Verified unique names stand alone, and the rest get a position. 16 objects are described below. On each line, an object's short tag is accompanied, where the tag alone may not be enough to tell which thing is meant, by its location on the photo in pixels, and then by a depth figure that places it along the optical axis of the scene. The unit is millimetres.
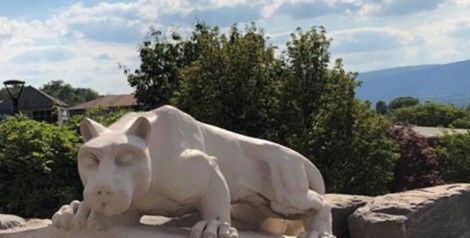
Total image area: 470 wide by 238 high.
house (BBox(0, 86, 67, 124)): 49534
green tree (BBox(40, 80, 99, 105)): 87000
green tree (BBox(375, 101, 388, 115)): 81612
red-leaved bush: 19703
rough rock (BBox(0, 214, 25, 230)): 6227
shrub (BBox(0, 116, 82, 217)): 10266
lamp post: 15477
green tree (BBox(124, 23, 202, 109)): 23422
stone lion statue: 3945
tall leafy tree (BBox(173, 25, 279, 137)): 14602
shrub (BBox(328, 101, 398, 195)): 13734
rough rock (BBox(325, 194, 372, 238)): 6727
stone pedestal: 4262
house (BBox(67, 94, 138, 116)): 52250
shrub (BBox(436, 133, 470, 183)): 19812
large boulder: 6383
